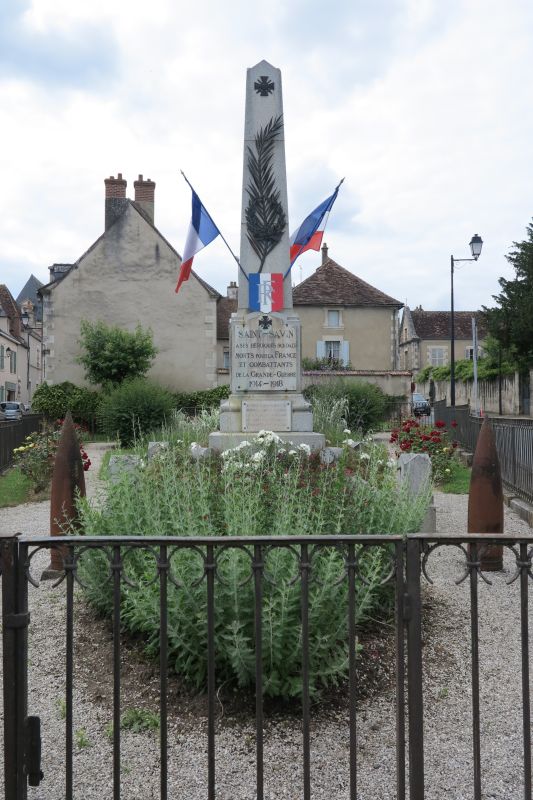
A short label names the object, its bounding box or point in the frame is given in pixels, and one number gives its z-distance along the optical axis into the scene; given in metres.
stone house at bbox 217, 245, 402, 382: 33.91
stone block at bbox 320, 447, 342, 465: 8.00
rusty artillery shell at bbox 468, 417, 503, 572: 5.82
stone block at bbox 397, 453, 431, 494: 7.22
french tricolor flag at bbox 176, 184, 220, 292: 9.84
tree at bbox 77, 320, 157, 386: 23.94
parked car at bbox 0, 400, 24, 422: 37.00
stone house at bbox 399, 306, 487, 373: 59.19
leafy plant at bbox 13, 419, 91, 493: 10.77
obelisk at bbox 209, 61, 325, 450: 9.90
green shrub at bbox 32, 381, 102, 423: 23.03
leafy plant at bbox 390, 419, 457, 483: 11.31
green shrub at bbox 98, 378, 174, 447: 17.70
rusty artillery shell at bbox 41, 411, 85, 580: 5.43
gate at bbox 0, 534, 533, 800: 2.33
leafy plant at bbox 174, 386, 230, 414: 24.44
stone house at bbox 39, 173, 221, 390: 26.48
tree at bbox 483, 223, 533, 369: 31.27
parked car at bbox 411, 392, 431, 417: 33.44
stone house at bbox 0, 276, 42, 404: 46.78
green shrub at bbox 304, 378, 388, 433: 19.84
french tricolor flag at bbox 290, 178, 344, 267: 10.41
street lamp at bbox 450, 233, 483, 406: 24.67
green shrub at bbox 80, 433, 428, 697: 3.18
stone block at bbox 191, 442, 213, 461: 8.24
